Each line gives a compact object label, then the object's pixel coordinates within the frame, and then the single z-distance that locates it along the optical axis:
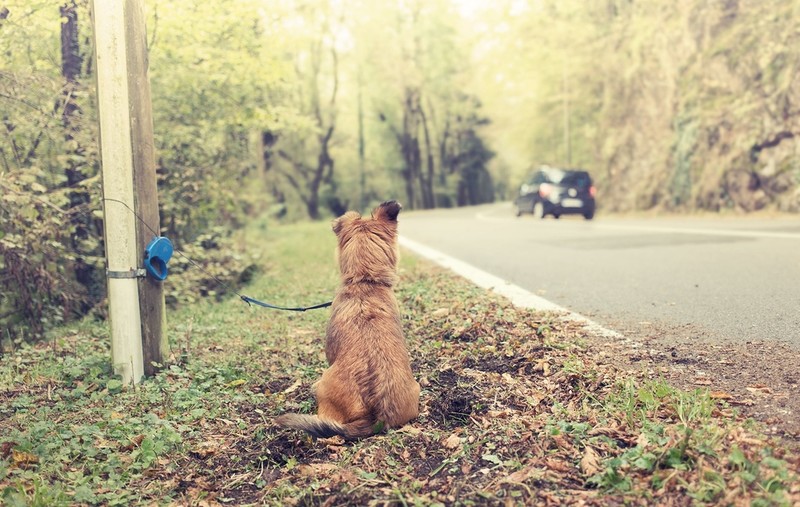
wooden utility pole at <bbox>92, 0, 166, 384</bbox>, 4.68
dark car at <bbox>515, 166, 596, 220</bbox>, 24.00
